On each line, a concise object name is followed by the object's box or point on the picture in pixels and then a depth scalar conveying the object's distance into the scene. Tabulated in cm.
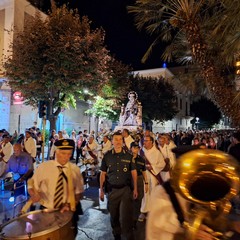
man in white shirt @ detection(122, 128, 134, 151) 819
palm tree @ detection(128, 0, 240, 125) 702
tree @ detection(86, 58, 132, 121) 1885
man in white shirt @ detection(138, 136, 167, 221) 504
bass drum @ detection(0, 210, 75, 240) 206
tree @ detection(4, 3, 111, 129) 1309
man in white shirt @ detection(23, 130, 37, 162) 852
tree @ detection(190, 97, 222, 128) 5165
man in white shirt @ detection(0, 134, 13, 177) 724
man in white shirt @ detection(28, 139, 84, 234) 276
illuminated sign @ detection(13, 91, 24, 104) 1697
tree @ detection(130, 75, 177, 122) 2694
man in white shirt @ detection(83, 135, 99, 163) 921
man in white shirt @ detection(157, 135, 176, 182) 597
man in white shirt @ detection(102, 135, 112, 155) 897
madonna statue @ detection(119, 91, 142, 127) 1578
